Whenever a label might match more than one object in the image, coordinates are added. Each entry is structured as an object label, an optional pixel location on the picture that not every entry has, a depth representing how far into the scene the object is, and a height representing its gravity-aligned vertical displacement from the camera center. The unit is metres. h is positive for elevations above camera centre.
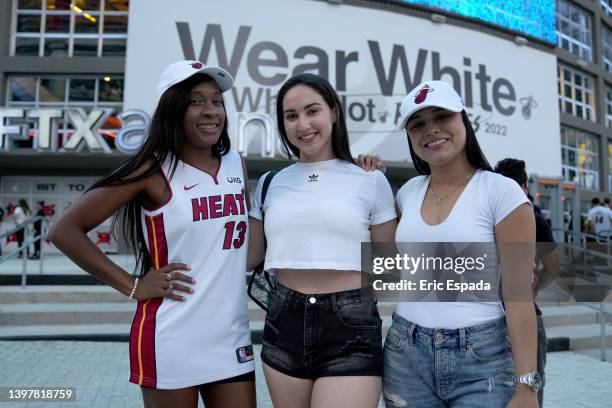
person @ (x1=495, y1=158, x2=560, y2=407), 3.21 -0.06
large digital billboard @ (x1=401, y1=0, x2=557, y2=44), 19.69 +10.14
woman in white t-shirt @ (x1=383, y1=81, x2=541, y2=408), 1.68 -0.27
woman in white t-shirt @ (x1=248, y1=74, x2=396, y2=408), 1.95 -0.12
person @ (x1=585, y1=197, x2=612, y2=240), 13.44 +0.46
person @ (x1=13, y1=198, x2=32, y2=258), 13.20 +0.53
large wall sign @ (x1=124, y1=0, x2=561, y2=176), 15.95 +6.53
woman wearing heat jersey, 2.02 -0.09
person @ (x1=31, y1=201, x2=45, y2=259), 12.55 -0.04
